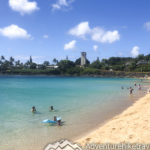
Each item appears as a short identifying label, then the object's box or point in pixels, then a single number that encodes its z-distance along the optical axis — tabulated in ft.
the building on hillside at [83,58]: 572.10
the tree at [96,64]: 451.07
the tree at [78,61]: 603.67
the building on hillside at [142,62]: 415.11
